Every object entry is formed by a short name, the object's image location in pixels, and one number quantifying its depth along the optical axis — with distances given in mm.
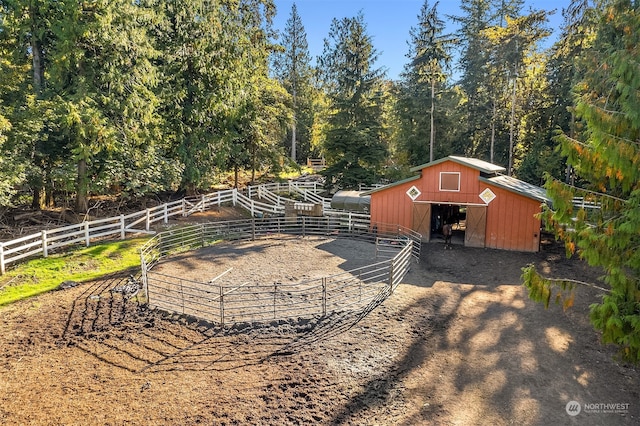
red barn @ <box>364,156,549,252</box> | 17266
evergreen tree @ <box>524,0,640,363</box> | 6285
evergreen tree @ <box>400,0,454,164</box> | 31359
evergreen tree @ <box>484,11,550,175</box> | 28359
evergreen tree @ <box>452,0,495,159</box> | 34469
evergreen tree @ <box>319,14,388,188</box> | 30172
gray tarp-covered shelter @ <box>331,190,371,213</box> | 22797
